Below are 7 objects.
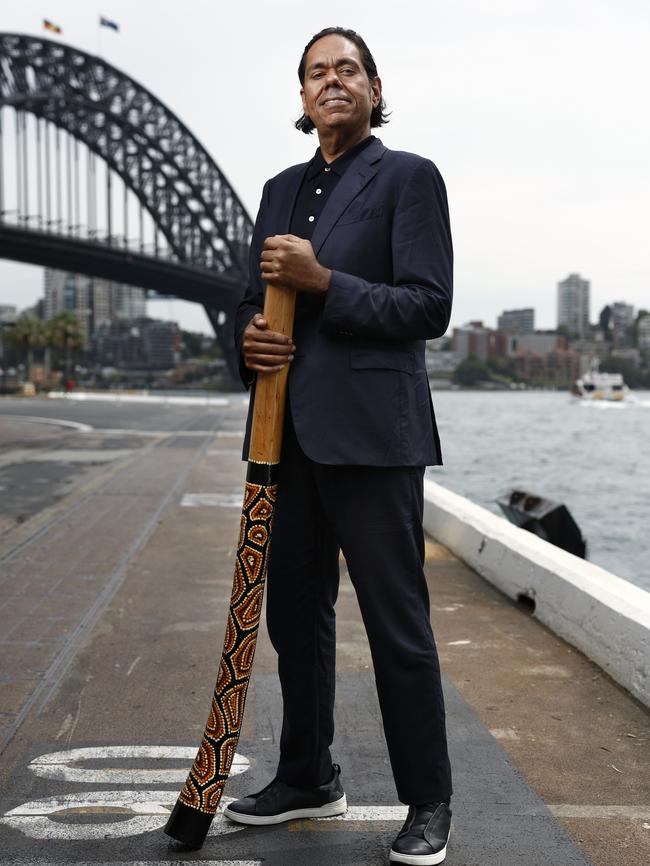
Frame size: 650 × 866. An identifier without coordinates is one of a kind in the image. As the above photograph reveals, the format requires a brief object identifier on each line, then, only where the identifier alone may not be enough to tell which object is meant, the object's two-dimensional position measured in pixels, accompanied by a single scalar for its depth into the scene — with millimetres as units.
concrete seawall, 3574
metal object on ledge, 11078
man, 2283
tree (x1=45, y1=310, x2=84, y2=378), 71875
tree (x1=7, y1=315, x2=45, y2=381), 71875
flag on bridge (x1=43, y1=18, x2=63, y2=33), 64000
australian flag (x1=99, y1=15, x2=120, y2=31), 64250
